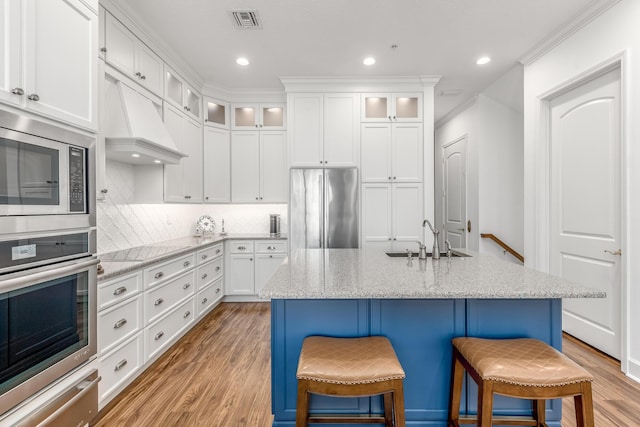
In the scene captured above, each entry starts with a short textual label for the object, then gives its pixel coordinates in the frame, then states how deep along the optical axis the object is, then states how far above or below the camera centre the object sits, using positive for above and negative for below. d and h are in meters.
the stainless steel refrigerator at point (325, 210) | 4.00 +0.04
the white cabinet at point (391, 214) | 4.18 -0.01
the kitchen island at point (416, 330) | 1.69 -0.63
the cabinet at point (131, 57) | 2.49 +1.37
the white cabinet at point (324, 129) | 4.20 +1.11
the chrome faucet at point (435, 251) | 2.28 -0.27
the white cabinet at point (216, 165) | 4.36 +0.67
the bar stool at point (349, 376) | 1.29 -0.66
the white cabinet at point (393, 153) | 4.19 +0.79
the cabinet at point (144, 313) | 2.01 -0.80
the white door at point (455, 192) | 5.17 +0.36
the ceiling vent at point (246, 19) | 2.77 +1.75
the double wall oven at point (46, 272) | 1.15 -0.24
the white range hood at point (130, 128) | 2.46 +0.69
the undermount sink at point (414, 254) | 2.44 -0.32
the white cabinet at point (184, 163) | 3.41 +0.62
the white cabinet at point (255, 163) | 4.61 +0.73
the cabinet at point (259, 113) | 4.63 +1.44
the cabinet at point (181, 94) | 3.42 +1.41
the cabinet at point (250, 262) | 4.34 -0.67
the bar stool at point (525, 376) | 1.26 -0.66
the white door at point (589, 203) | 2.63 +0.09
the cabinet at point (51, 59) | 1.17 +0.64
